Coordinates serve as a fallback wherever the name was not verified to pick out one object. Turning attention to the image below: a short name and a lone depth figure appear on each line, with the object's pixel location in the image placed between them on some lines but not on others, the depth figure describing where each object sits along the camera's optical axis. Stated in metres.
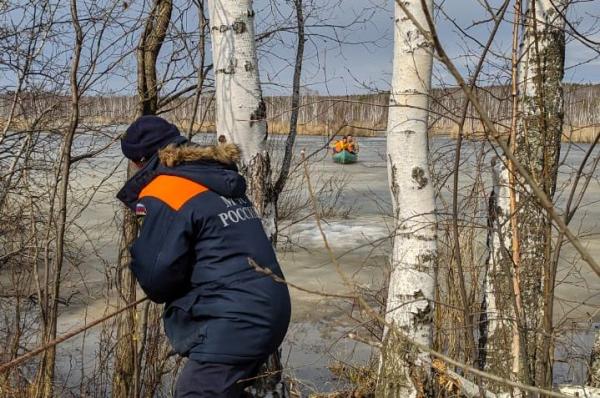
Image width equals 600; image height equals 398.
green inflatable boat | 21.06
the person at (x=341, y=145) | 20.81
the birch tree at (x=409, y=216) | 3.87
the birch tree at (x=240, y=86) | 3.47
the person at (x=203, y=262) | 2.78
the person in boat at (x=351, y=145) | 20.97
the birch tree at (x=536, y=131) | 4.02
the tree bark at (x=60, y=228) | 4.05
